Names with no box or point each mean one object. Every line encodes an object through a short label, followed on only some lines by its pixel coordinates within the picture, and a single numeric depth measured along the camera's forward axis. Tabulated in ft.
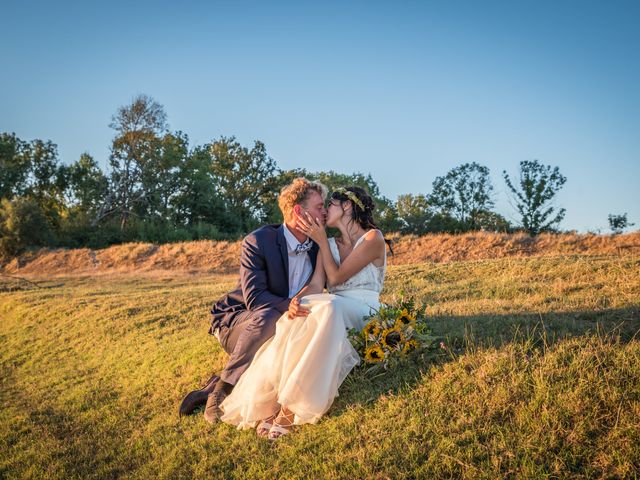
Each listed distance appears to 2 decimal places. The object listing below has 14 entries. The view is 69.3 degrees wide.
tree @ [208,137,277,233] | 196.65
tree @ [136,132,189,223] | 158.40
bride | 15.07
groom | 17.71
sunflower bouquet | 17.06
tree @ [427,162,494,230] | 188.03
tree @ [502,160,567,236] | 144.66
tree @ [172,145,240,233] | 164.04
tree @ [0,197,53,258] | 110.95
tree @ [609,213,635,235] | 139.64
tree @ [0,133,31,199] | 152.56
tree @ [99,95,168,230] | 154.61
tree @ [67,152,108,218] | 159.94
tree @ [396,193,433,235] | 183.22
